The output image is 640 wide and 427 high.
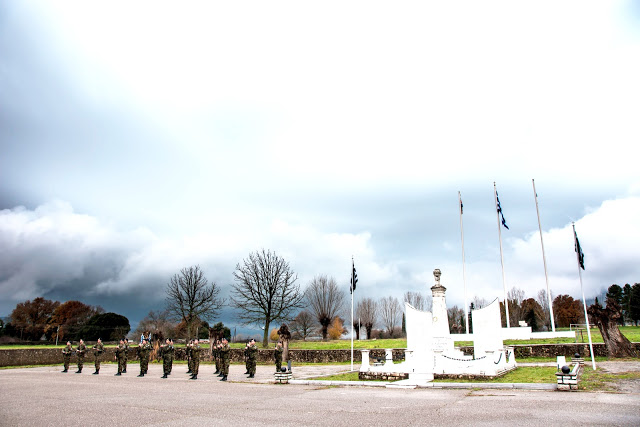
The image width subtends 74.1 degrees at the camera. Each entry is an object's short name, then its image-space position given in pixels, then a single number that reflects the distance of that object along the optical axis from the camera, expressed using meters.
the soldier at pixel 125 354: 25.48
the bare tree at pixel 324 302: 63.48
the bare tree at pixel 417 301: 77.91
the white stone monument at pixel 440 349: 17.59
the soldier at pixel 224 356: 20.88
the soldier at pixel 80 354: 27.43
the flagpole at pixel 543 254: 38.25
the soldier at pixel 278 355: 21.52
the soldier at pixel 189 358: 23.11
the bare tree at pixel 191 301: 49.75
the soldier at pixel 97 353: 26.43
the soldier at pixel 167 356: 23.39
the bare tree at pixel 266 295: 45.03
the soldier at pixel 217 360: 24.30
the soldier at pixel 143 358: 23.97
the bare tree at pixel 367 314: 68.50
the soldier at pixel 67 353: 27.71
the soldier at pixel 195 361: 21.89
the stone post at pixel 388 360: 18.73
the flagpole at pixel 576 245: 20.77
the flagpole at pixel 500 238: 38.11
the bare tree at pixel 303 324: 64.69
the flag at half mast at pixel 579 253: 20.71
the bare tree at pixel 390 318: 74.42
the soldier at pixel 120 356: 25.17
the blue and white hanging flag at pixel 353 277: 25.05
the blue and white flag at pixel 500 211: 37.67
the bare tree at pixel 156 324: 61.88
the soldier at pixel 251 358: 22.09
